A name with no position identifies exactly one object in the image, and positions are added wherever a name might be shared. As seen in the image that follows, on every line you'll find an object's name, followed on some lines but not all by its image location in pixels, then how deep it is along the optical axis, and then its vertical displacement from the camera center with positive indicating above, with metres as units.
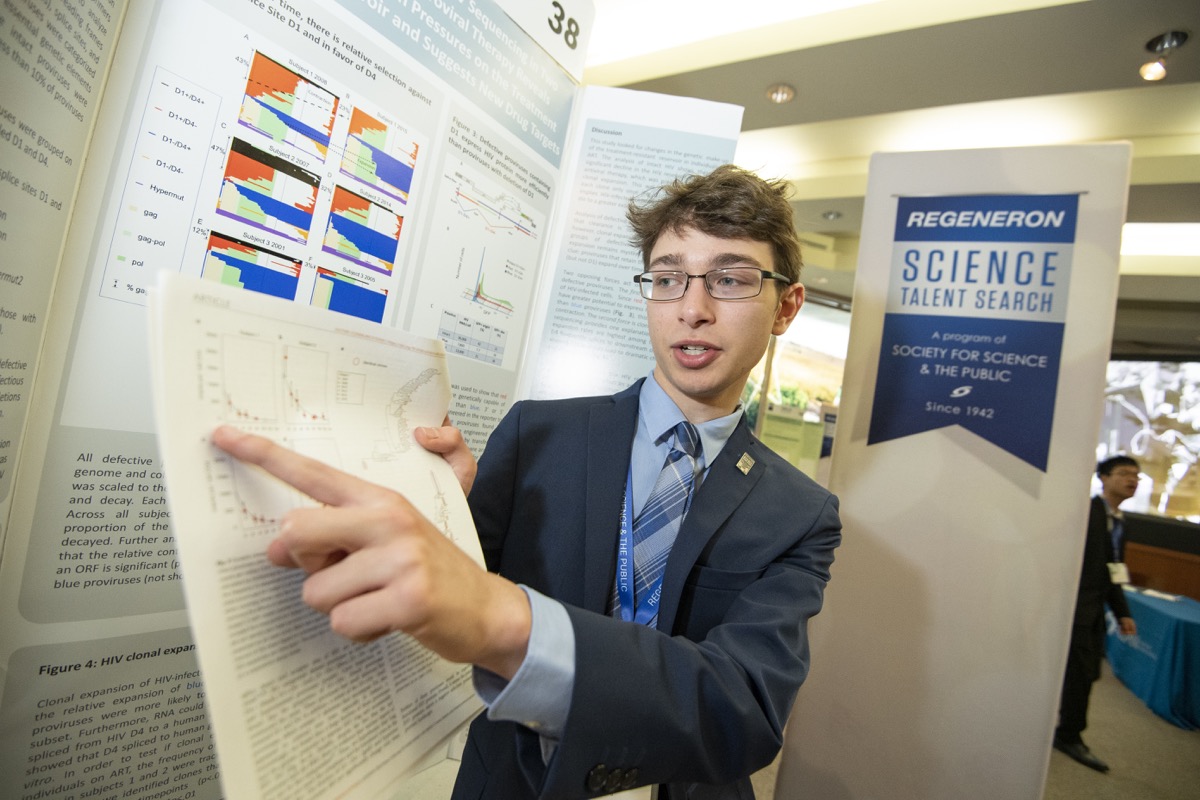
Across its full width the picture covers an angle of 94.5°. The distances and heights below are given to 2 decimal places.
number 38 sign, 1.66 +1.23
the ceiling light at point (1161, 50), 2.83 +2.49
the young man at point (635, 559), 0.51 -0.18
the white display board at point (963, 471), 1.67 +0.07
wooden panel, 6.47 -0.49
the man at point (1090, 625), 3.30 -0.66
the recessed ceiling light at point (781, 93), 3.67 +2.43
